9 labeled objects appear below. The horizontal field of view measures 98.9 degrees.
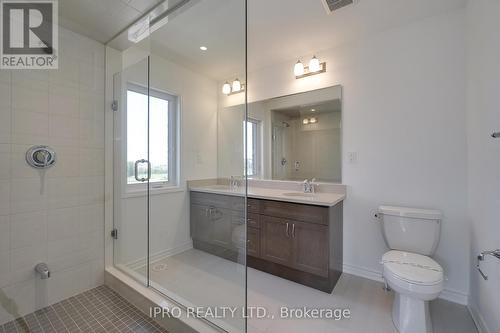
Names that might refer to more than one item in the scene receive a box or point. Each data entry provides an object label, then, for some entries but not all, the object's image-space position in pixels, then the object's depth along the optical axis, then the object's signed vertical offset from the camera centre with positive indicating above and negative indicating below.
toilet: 1.33 -0.68
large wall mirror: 2.14 +0.32
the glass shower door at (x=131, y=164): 2.14 +0.02
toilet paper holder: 1.01 -0.42
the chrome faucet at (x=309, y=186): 2.38 -0.23
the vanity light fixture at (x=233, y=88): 1.88 +0.73
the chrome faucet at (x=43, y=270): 1.62 -0.80
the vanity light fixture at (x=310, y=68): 2.31 +1.07
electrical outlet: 2.17 +0.09
